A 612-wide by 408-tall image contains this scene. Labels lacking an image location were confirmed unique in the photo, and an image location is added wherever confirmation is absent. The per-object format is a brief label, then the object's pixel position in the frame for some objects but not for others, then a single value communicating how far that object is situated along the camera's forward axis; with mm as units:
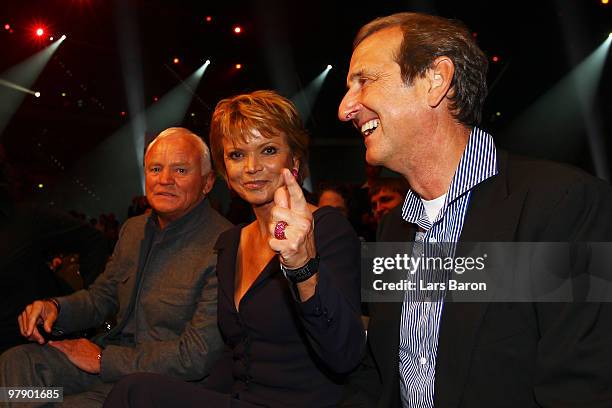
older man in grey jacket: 2129
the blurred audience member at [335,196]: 4480
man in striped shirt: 1150
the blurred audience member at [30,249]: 2553
